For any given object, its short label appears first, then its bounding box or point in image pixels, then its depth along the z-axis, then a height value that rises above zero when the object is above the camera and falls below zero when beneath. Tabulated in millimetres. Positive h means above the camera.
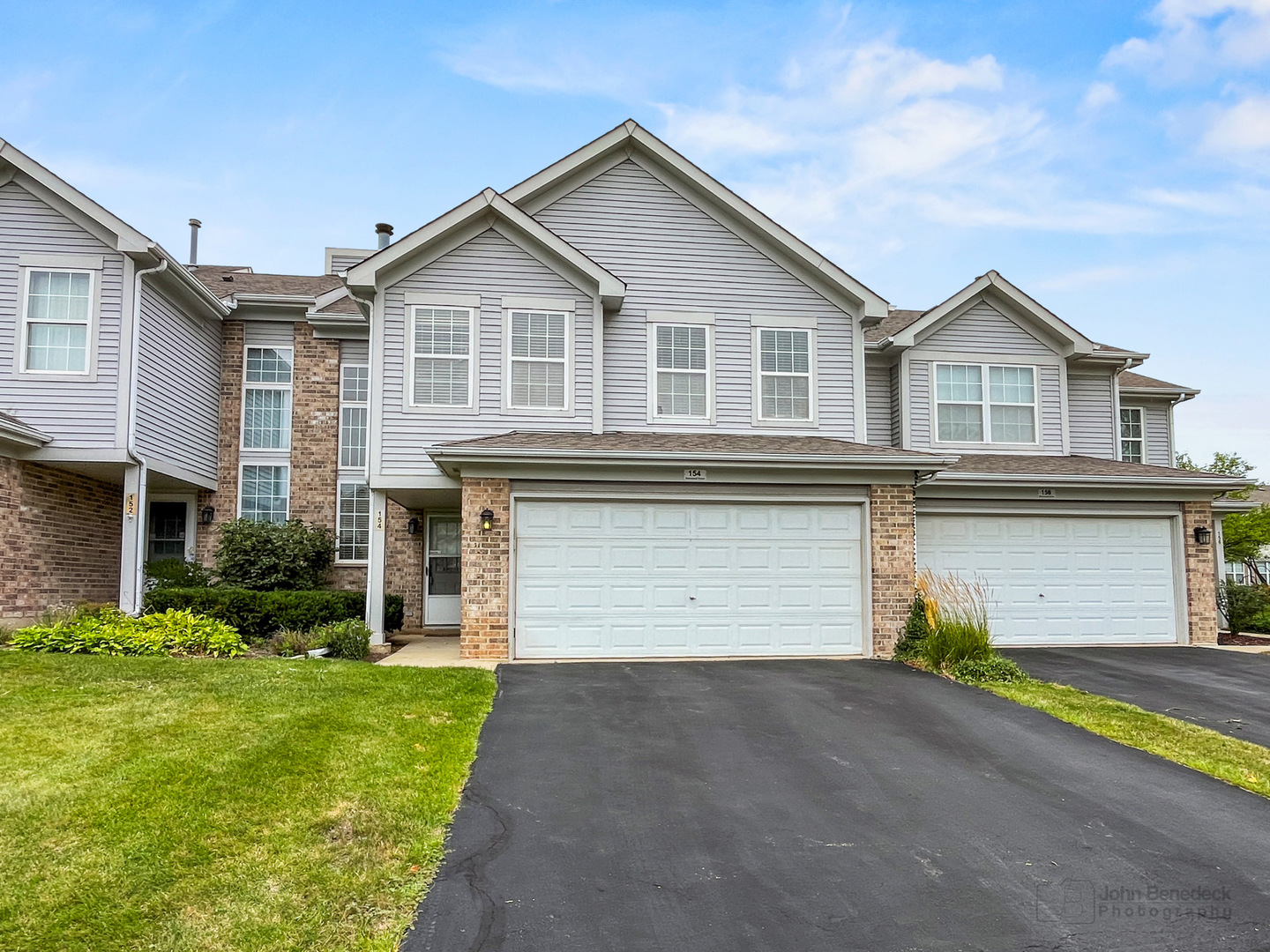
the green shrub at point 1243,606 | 16453 -1278
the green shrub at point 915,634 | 12016 -1321
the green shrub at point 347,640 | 12016 -1391
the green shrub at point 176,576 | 14820 -566
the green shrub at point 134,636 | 10812 -1226
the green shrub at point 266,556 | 15352 -235
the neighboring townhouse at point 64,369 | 13133 +2770
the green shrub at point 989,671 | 10594 -1648
